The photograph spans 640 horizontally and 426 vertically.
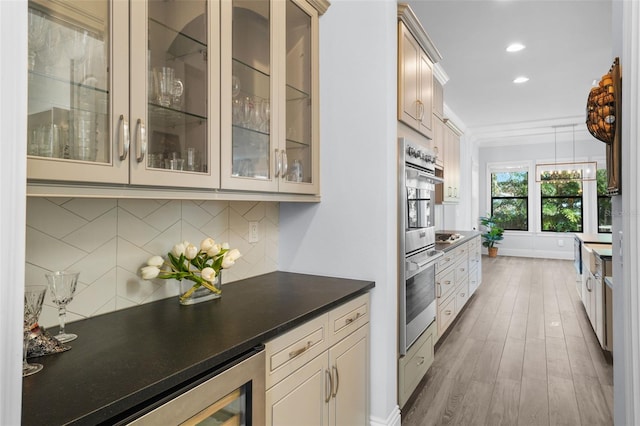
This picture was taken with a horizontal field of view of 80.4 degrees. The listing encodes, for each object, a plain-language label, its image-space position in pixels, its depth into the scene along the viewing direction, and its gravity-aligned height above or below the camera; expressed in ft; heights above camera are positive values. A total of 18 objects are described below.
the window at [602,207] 27.30 +0.55
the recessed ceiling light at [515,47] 12.83 +5.76
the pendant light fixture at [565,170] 25.73 +3.21
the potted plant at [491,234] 29.86 -1.56
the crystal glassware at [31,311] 3.29 -0.91
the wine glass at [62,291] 3.88 -0.80
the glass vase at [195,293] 5.23 -1.12
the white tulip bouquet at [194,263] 5.07 -0.68
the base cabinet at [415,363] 7.33 -3.18
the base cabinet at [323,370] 4.42 -2.12
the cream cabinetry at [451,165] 16.07 +2.23
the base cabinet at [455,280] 10.91 -2.29
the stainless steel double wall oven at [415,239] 7.16 -0.52
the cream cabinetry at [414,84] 7.23 +2.77
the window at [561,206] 28.37 +0.66
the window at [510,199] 30.09 +1.24
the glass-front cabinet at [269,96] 5.13 +1.83
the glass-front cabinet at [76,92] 3.26 +1.13
